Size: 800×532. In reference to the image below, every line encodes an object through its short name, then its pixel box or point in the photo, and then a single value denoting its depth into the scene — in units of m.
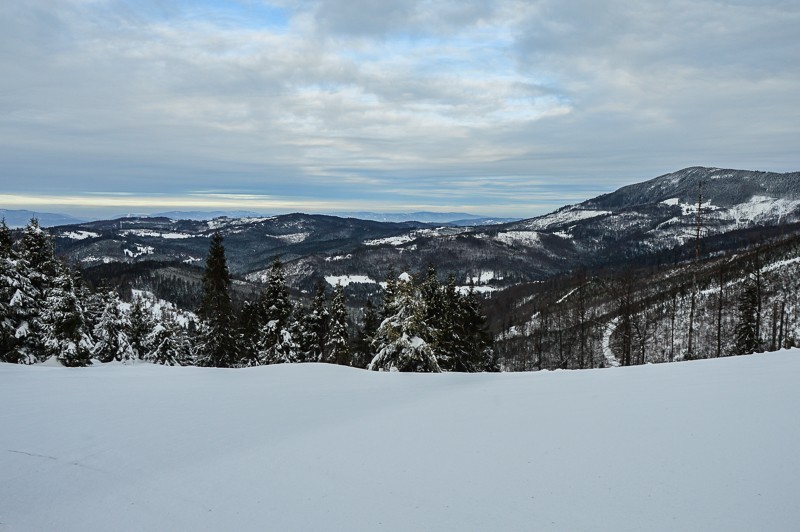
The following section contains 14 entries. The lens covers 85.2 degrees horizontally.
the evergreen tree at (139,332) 39.31
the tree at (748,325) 32.06
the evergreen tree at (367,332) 35.08
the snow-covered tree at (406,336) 22.27
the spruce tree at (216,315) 31.52
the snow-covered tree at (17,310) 24.34
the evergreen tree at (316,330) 34.66
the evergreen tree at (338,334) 31.86
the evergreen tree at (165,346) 34.69
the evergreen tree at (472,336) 30.31
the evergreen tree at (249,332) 36.84
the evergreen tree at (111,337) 33.84
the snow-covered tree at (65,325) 25.00
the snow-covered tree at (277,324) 31.84
